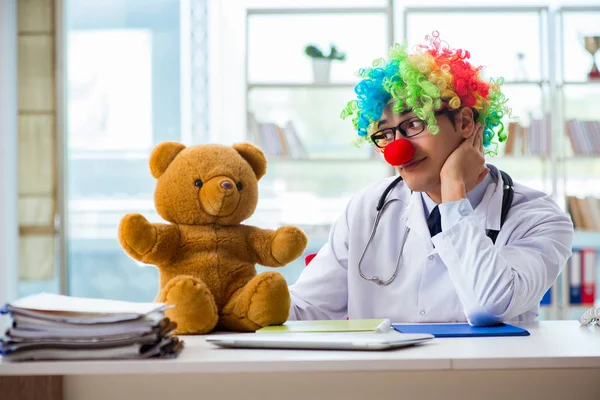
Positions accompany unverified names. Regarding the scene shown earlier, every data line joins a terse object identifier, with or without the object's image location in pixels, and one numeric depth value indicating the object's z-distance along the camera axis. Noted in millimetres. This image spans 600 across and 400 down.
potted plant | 4078
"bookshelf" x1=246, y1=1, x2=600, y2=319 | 4020
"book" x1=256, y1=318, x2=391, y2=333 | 1316
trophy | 4020
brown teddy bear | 1361
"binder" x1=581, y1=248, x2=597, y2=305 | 3904
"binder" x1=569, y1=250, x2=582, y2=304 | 3926
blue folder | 1348
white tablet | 1142
